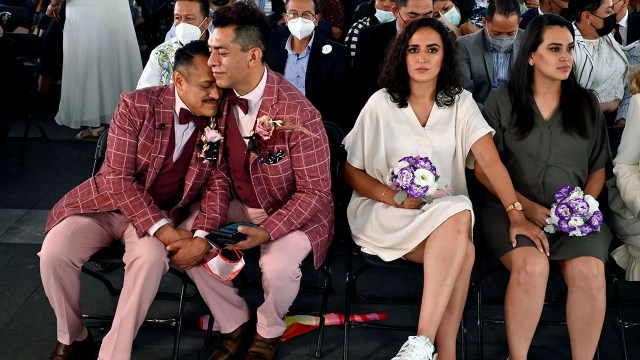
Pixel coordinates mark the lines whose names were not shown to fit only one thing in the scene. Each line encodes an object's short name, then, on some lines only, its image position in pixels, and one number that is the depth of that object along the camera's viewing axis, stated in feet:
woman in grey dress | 12.59
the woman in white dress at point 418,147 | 11.93
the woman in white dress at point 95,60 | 23.21
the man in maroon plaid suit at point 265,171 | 12.01
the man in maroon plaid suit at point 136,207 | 11.54
